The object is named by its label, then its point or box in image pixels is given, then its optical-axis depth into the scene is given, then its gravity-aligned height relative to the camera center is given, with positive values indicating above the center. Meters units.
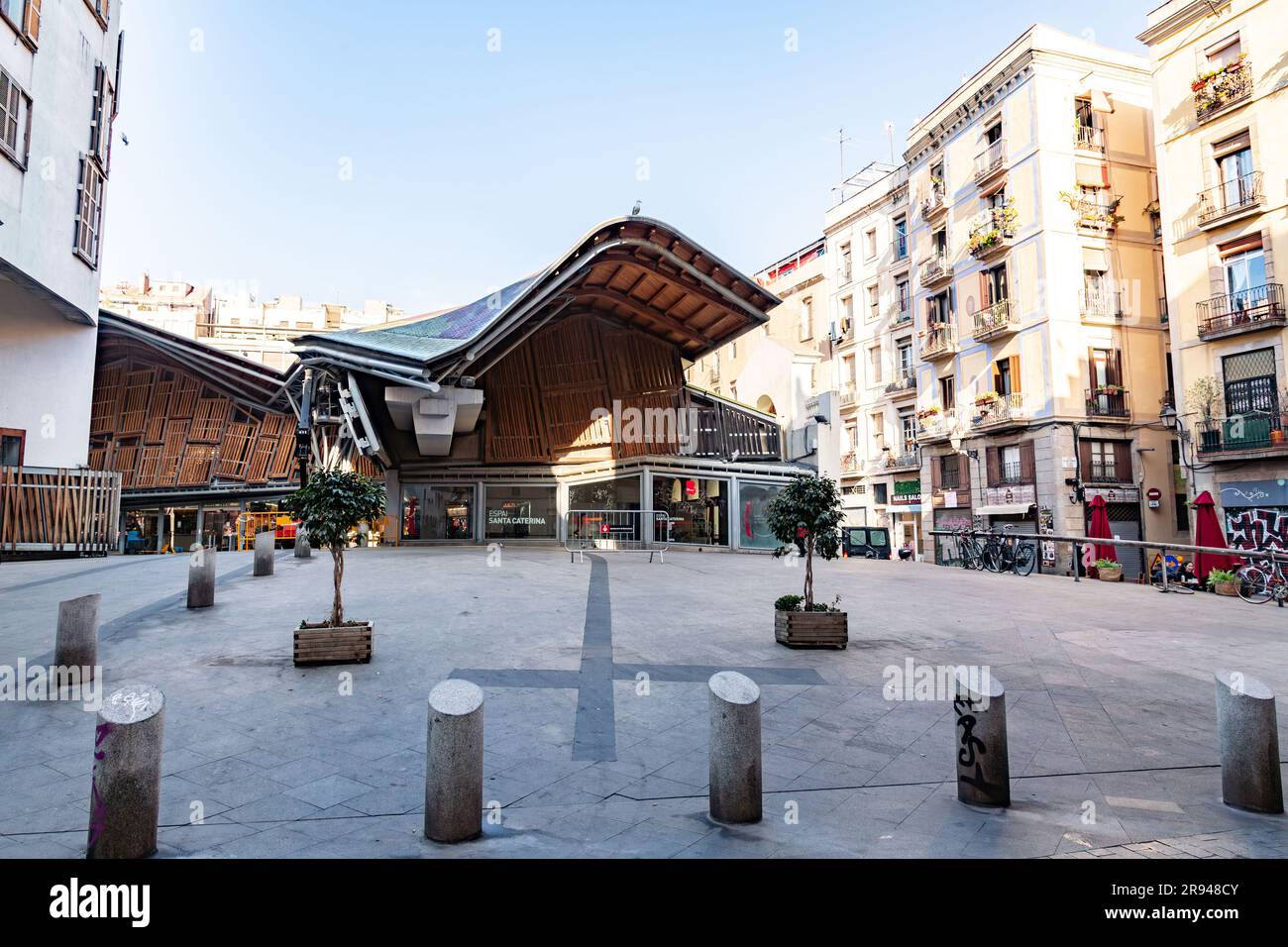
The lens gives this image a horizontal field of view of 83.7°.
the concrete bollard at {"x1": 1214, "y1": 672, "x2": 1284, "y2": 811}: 5.00 -1.66
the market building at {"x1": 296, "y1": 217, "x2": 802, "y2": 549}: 24.41 +4.06
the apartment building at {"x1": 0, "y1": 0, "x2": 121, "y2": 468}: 16.53 +7.78
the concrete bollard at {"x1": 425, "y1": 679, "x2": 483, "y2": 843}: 4.16 -1.47
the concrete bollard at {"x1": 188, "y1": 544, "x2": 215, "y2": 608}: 10.70 -0.85
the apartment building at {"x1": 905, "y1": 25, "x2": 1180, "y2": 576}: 28.22 +8.83
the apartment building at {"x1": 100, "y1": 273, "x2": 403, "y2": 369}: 63.50 +19.46
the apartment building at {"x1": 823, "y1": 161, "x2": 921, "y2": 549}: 38.34 +9.37
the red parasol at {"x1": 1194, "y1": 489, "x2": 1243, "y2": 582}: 17.53 -0.48
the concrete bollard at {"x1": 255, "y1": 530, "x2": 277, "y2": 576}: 14.80 -0.64
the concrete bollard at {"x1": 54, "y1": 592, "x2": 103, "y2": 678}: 7.07 -1.10
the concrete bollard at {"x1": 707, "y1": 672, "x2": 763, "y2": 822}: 4.55 -1.53
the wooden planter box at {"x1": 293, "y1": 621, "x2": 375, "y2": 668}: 7.66 -1.33
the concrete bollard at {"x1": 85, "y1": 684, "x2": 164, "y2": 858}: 3.78 -1.39
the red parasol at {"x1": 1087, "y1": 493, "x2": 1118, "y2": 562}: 21.09 -0.21
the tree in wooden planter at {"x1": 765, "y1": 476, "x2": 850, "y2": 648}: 9.26 -0.31
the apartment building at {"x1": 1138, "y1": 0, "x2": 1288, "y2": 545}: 22.48 +8.97
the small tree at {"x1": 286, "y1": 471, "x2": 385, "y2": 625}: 8.09 +0.14
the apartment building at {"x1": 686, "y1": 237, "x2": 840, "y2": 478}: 42.22 +10.68
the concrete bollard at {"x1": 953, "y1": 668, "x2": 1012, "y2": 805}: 4.96 -1.61
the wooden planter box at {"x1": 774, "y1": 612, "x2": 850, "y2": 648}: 9.24 -1.47
